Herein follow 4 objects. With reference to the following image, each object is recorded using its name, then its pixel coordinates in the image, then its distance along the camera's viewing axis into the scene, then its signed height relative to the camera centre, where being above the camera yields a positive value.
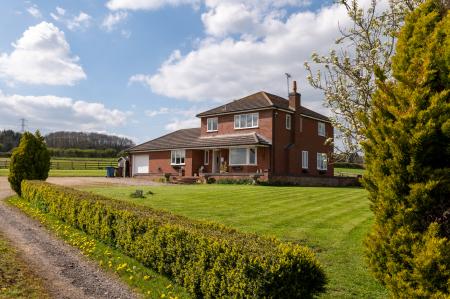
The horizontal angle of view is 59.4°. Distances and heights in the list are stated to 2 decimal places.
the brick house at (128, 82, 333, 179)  33.91 +2.33
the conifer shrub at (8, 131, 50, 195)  20.91 +0.34
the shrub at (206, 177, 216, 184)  33.19 -1.05
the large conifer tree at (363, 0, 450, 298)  3.92 +0.01
